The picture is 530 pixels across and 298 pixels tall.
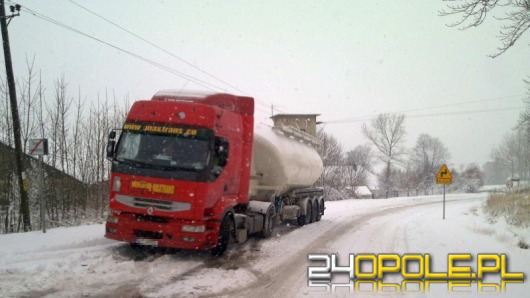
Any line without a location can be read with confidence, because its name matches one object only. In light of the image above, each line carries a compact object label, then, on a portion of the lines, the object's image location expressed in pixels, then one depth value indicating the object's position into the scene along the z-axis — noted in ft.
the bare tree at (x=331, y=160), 133.80
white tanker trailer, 38.17
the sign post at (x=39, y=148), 35.86
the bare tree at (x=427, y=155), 264.72
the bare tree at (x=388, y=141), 218.18
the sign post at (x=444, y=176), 62.13
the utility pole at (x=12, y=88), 42.75
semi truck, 27.25
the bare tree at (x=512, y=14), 30.55
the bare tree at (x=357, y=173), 166.20
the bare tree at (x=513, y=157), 260.68
